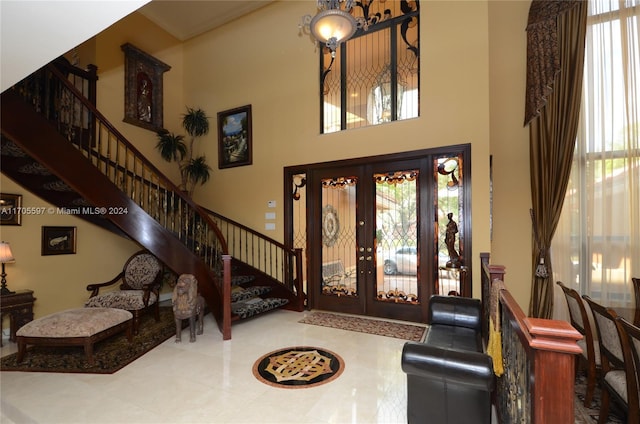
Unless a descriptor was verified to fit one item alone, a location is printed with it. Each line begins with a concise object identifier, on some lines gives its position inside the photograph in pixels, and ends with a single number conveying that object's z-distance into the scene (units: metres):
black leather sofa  1.75
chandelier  2.80
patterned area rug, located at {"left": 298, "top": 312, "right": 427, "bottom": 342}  4.03
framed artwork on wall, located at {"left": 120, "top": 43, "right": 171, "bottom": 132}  5.70
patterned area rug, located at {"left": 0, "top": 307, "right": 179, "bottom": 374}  3.10
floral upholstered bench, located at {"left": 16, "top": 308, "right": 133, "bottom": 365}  3.18
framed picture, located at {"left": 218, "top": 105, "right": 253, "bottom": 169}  6.03
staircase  3.23
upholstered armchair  4.21
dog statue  3.75
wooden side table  3.71
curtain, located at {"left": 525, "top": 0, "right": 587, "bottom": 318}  4.09
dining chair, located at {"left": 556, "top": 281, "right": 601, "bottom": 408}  2.62
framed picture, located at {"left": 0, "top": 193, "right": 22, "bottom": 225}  3.98
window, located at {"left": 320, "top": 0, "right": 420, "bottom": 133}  4.68
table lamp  3.59
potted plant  6.22
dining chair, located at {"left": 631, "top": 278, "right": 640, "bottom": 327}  2.86
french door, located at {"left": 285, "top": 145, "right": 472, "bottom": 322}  4.29
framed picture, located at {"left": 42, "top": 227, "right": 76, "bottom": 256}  4.38
